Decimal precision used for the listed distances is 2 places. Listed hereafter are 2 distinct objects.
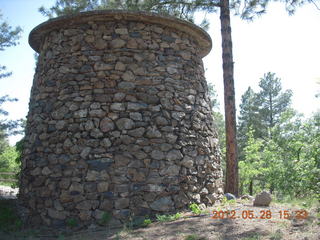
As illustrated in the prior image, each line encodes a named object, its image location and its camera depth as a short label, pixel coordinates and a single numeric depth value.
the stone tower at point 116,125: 4.81
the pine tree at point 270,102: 23.69
